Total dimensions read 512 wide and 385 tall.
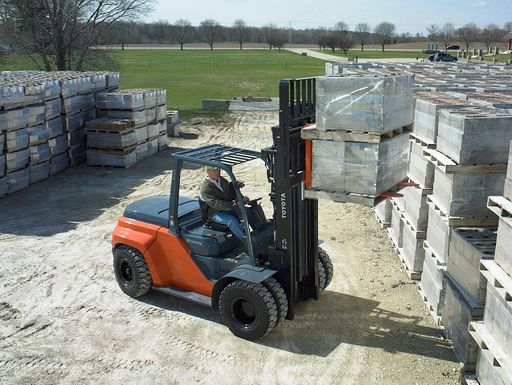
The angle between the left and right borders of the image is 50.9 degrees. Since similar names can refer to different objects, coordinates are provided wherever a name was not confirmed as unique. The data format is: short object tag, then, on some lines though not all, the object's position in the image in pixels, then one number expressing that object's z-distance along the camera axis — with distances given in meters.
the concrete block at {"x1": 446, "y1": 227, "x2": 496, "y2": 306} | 5.38
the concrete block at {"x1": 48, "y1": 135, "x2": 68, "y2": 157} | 14.61
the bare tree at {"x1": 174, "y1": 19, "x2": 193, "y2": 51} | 121.41
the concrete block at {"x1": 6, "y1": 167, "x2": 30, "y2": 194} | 12.88
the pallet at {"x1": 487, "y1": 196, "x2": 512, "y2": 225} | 4.53
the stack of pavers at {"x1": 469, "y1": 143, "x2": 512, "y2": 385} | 4.49
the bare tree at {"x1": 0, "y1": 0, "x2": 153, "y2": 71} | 23.86
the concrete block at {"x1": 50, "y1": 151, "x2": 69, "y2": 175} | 14.70
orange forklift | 6.11
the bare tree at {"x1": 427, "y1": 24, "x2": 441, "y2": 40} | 104.56
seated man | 6.55
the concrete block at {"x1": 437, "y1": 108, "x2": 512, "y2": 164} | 5.86
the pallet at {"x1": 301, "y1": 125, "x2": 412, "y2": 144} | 5.36
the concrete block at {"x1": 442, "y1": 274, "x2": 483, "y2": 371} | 5.47
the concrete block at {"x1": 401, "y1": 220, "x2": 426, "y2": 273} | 7.63
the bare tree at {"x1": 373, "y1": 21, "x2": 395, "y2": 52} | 108.32
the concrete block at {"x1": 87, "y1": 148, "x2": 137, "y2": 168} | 15.37
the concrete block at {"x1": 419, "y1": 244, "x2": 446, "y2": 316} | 6.56
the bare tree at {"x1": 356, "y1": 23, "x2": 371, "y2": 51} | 122.79
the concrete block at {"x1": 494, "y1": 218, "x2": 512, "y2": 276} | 4.53
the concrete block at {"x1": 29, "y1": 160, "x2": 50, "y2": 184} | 13.76
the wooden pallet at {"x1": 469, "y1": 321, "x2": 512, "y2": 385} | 4.45
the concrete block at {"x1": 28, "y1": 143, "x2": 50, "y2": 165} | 13.70
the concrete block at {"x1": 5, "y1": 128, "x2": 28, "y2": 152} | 12.78
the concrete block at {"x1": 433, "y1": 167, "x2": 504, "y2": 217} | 6.04
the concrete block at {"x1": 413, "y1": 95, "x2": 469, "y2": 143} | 6.88
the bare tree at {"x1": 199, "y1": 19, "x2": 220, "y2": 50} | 119.15
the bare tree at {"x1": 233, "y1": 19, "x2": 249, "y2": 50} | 127.86
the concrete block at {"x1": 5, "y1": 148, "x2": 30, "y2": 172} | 12.85
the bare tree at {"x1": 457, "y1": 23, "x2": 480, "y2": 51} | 88.56
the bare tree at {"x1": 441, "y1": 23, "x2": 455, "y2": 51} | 96.50
